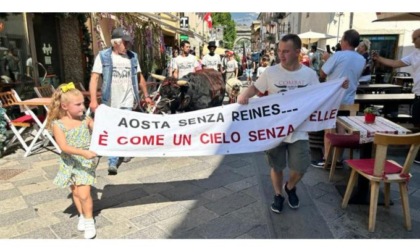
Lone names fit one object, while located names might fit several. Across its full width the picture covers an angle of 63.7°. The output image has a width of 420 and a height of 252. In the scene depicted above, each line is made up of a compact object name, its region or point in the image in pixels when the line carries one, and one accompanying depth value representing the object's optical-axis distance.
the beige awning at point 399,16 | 5.29
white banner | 3.15
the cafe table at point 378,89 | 7.64
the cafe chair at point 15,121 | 5.33
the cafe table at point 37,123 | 5.08
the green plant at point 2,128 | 5.06
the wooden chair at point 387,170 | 2.84
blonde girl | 2.74
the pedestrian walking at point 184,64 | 7.53
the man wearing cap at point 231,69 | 10.45
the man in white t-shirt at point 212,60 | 8.88
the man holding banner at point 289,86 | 3.06
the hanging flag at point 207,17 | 26.71
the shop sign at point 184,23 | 16.07
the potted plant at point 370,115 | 3.76
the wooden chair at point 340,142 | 3.90
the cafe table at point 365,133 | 3.34
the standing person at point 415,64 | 4.51
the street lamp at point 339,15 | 15.92
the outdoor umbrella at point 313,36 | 14.39
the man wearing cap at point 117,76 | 4.13
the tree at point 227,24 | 55.98
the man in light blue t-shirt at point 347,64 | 4.32
